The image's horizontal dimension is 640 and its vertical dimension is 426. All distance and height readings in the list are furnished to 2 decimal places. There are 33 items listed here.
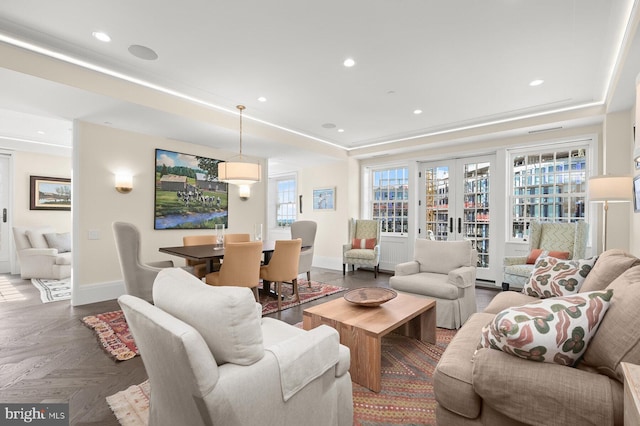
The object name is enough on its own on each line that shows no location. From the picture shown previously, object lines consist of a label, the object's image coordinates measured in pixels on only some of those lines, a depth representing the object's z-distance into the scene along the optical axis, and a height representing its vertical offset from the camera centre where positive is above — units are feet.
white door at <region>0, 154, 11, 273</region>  19.12 +0.29
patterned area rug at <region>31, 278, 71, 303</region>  13.93 -4.01
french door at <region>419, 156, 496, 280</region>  17.98 +0.62
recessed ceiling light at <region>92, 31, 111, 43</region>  8.37 +4.93
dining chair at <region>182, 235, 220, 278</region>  13.23 -1.57
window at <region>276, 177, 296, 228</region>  26.50 +0.91
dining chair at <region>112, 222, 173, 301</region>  10.73 -1.89
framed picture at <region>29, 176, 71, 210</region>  19.85 +1.18
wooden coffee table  6.82 -2.75
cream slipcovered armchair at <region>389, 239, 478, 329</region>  10.40 -2.46
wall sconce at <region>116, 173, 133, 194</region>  14.05 +1.33
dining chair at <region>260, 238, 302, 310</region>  12.55 -2.12
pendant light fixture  12.85 +1.71
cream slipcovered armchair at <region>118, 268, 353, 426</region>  3.55 -2.04
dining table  11.10 -1.60
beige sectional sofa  3.74 -2.27
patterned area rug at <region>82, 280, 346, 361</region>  8.58 -3.94
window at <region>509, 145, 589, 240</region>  15.16 +1.43
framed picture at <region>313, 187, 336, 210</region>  22.59 +1.05
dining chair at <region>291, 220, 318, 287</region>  15.61 -1.35
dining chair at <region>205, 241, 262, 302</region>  10.76 -1.96
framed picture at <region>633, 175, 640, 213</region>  8.43 +0.61
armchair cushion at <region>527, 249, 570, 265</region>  13.14 -1.82
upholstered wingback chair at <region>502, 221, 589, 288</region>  13.16 -1.35
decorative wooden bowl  8.21 -2.40
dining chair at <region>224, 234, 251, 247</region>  16.05 -1.39
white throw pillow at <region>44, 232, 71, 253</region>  18.71 -1.91
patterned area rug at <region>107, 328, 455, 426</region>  5.89 -4.01
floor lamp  9.84 +0.85
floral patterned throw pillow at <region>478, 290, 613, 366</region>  4.08 -1.59
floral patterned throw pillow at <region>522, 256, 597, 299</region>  7.42 -1.63
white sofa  17.52 -2.80
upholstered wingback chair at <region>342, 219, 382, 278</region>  19.38 -2.20
